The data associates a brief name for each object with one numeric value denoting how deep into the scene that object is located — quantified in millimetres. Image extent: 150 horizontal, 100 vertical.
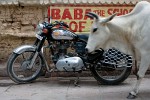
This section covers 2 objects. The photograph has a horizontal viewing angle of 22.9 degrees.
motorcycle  7484
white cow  6324
